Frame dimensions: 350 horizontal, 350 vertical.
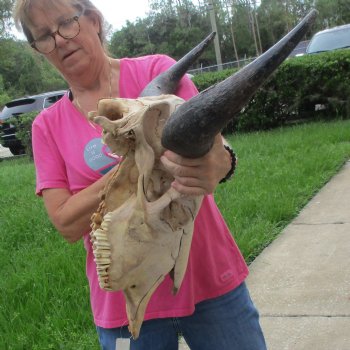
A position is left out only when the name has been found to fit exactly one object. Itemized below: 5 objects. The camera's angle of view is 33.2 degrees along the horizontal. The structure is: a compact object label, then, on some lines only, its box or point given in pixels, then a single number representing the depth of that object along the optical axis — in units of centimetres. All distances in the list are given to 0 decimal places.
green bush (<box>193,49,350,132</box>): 1034
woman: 201
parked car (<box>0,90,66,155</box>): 1639
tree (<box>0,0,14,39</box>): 1680
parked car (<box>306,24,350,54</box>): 1216
